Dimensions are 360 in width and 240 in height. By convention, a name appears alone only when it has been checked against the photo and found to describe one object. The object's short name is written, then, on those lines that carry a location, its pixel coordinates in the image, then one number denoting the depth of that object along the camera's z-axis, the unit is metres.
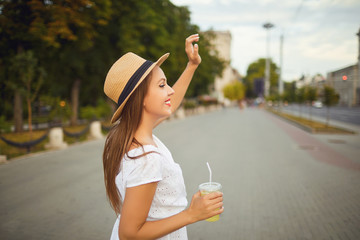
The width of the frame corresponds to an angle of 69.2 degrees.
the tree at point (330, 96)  16.72
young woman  1.15
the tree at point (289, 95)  33.47
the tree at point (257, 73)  91.19
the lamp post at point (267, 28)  56.78
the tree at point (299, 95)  25.97
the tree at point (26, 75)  10.25
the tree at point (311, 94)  21.03
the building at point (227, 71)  78.50
